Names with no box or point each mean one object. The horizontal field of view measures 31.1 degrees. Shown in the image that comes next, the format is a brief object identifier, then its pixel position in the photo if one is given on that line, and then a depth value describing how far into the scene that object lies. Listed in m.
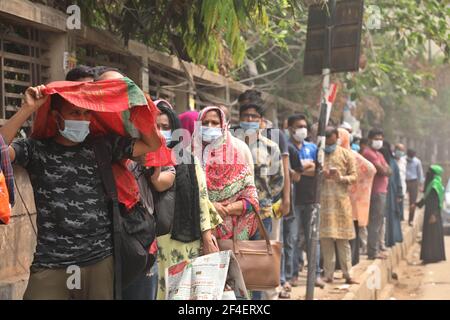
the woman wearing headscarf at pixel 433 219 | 13.77
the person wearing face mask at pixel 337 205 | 9.51
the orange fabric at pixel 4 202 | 3.36
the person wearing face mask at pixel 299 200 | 9.05
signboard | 7.79
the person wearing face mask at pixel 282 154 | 7.20
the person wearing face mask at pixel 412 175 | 20.23
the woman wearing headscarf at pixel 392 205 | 13.30
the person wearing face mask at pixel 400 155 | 17.91
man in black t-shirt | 3.71
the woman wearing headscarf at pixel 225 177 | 5.46
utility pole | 7.88
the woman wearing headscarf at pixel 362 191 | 10.88
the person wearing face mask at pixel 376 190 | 11.86
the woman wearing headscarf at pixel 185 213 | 4.82
